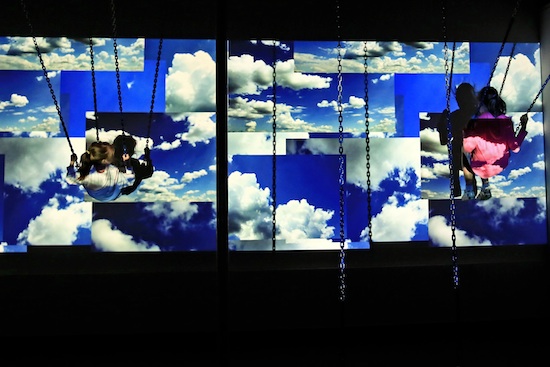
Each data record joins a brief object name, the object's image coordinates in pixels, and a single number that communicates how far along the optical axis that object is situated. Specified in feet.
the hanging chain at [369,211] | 12.40
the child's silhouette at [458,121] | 12.81
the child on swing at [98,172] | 9.98
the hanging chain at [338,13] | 12.23
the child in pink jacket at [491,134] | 10.30
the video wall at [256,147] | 11.91
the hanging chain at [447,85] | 12.85
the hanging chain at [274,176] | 12.34
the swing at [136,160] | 10.75
